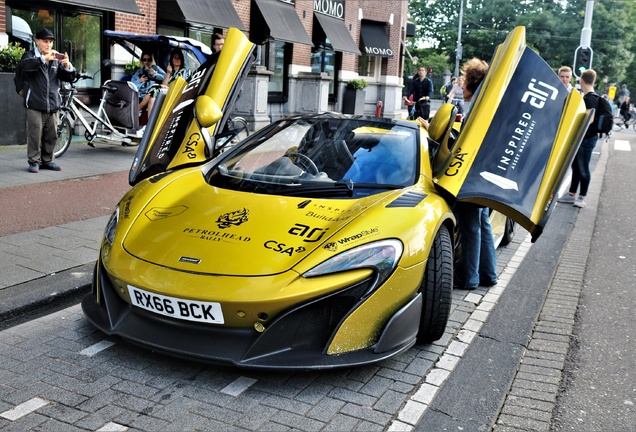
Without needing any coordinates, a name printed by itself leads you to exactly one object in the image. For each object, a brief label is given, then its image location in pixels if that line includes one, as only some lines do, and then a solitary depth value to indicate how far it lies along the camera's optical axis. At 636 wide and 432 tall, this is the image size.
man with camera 9.02
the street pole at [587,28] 21.97
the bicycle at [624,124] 34.59
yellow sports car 3.52
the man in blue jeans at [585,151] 9.63
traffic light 20.12
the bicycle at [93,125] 10.45
